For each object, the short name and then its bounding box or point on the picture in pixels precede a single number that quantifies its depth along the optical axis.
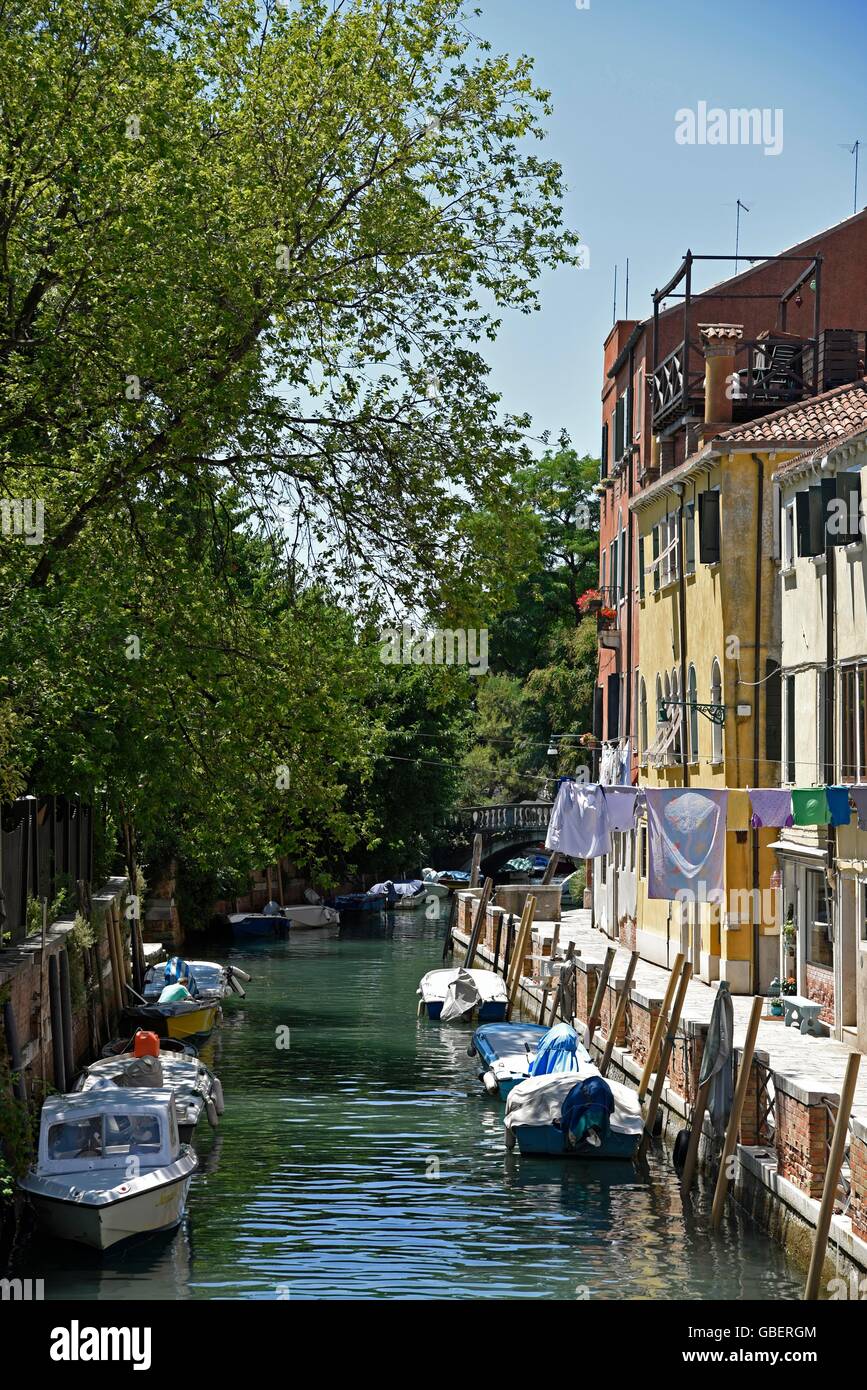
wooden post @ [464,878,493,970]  43.16
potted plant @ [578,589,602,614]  46.16
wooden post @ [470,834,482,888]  53.28
